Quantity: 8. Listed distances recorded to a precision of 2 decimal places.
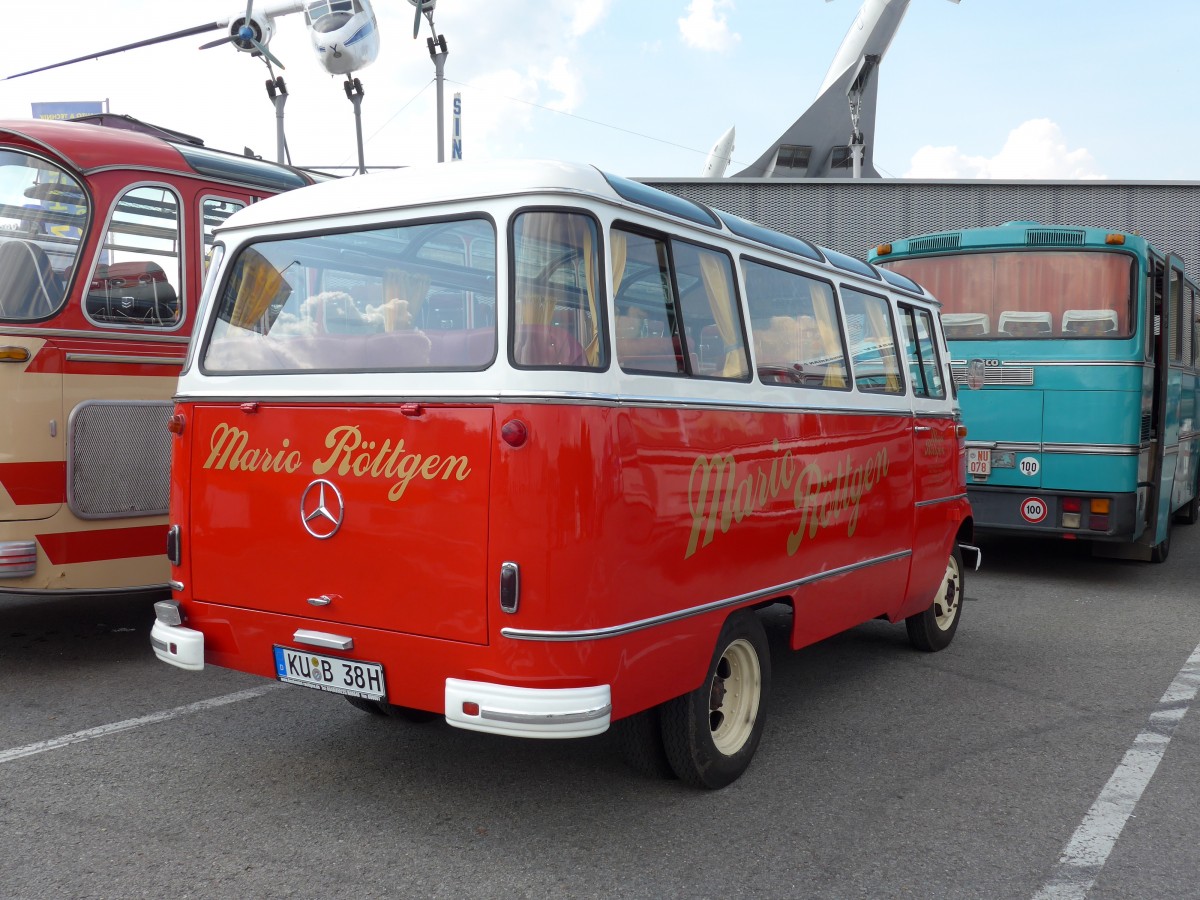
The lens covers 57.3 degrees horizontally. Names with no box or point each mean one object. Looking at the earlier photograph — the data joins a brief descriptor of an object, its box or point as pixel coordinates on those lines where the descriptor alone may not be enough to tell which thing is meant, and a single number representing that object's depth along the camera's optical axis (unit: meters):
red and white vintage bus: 3.54
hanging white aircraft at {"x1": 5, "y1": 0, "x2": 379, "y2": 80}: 34.78
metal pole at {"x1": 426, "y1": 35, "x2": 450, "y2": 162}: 29.38
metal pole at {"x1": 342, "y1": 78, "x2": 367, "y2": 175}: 33.41
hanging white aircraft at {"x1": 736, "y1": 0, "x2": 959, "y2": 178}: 58.22
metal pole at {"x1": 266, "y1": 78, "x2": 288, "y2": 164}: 33.12
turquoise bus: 8.98
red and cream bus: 5.62
